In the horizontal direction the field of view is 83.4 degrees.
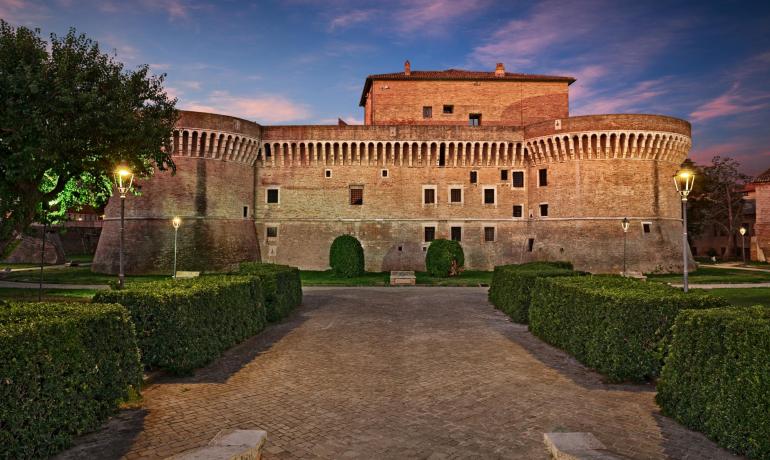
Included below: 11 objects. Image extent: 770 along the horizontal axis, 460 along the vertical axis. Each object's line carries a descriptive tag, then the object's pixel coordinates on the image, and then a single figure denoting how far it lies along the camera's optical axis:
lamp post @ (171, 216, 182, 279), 26.31
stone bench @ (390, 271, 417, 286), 27.23
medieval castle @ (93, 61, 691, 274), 31.53
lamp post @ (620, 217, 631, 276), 29.61
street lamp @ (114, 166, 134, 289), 13.43
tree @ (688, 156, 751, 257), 49.66
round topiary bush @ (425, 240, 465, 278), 30.56
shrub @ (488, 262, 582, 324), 14.50
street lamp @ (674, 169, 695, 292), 13.90
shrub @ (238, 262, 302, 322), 14.14
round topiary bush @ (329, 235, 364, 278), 30.34
